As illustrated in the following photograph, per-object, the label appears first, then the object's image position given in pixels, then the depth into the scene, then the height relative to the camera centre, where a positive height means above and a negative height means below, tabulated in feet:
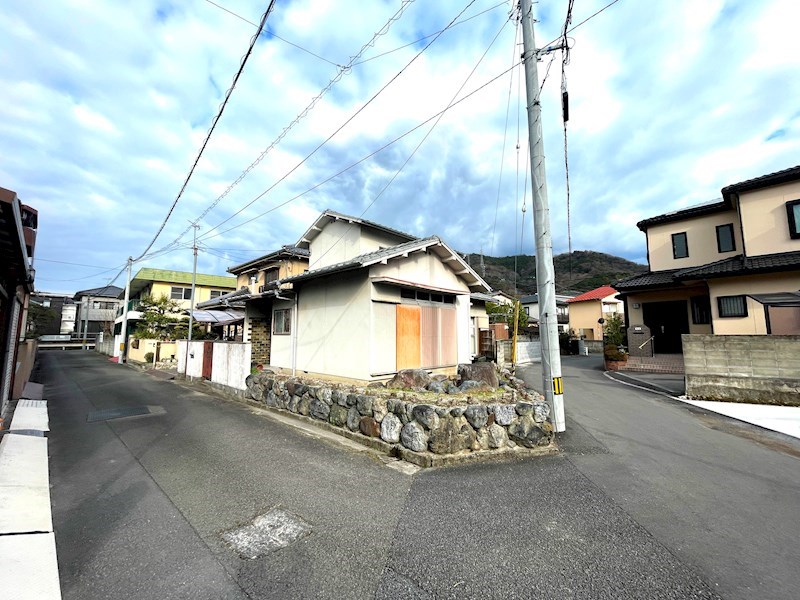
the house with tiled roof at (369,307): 29.55 +2.59
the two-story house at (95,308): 148.36 +11.29
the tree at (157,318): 79.97 +3.40
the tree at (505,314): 84.42 +4.20
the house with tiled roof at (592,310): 95.45 +5.91
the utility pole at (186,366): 49.06 -5.07
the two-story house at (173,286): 99.96 +14.82
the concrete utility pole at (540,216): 20.54 +7.45
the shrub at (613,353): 46.91 -3.27
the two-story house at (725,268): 38.01 +7.83
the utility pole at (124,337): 80.39 -1.15
